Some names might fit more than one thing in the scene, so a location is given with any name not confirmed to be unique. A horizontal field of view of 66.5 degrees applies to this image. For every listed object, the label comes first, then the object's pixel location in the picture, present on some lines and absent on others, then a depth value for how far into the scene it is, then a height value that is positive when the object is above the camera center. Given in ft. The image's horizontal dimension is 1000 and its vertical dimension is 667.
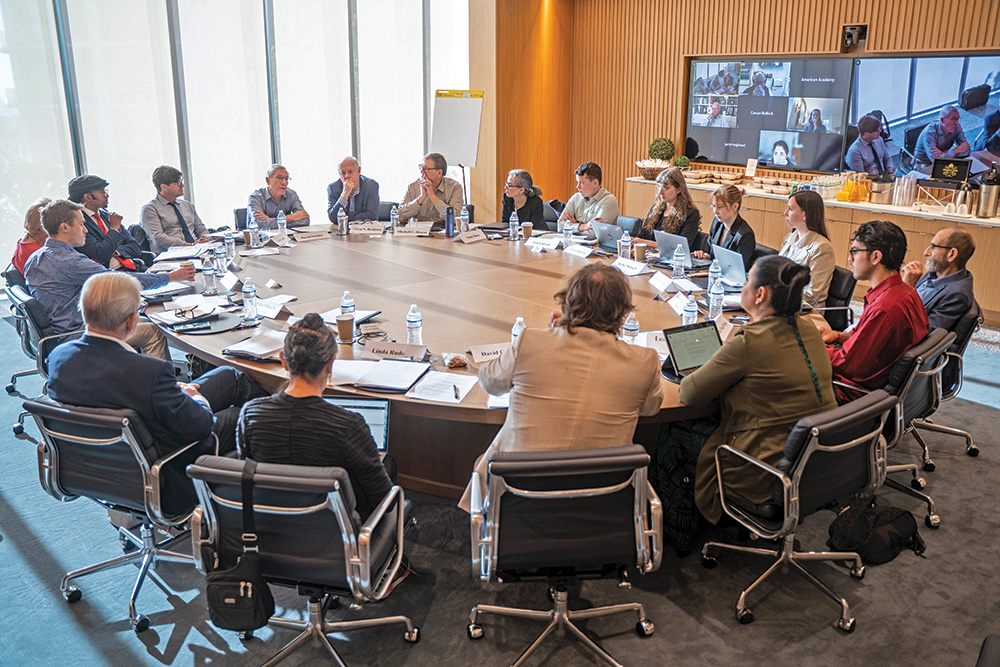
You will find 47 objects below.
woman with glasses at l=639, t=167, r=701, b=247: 18.92 -1.76
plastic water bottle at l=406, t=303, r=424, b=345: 12.33 -3.03
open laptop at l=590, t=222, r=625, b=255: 18.52 -2.40
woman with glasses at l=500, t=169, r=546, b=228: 22.47 -1.90
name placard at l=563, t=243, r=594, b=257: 18.95 -2.82
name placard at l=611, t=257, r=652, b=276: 16.80 -2.85
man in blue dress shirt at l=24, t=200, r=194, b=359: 14.44 -2.49
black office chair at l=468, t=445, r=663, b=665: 7.33 -3.80
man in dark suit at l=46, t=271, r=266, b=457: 8.89 -2.72
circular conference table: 11.48 -3.15
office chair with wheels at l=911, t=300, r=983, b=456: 12.89 -3.60
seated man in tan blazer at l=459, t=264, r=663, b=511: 8.24 -2.55
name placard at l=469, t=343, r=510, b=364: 11.46 -3.19
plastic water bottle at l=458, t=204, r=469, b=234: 21.35 -2.41
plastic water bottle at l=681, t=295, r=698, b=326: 13.14 -3.01
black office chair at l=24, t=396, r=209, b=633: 8.48 -3.78
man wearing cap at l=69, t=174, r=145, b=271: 17.10 -2.21
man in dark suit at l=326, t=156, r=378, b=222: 22.74 -1.81
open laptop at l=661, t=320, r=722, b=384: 10.62 -2.92
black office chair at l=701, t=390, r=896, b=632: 8.48 -3.86
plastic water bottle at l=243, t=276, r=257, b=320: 13.69 -2.94
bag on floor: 10.21 -5.18
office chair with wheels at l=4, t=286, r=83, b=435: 13.84 -3.46
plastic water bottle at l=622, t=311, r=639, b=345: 12.12 -3.03
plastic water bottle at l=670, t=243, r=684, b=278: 16.06 -2.62
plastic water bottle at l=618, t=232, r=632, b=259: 17.95 -2.56
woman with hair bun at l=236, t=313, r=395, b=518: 7.74 -2.86
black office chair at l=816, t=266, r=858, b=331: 14.89 -3.17
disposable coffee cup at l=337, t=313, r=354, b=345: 12.33 -3.05
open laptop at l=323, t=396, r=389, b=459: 9.78 -3.52
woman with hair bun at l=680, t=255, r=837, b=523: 9.18 -2.82
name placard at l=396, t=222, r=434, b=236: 21.83 -2.65
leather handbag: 7.44 -4.32
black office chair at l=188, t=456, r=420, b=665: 7.06 -3.79
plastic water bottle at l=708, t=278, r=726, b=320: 13.56 -2.87
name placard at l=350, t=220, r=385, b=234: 21.85 -2.58
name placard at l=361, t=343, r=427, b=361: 11.52 -3.20
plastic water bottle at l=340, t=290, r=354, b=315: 13.14 -2.85
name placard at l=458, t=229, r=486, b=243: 21.02 -2.74
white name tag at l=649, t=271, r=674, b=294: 15.26 -2.91
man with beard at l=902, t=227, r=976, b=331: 13.08 -2.49
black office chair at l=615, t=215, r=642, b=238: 20.40 -2.33
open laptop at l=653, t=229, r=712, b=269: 16.25 -2.45
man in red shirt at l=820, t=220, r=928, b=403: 11.34 -2.67
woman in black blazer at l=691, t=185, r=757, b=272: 16.78 -1.93
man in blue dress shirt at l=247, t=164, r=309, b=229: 21.68 -1.93
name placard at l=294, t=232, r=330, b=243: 20.85 -2.72
